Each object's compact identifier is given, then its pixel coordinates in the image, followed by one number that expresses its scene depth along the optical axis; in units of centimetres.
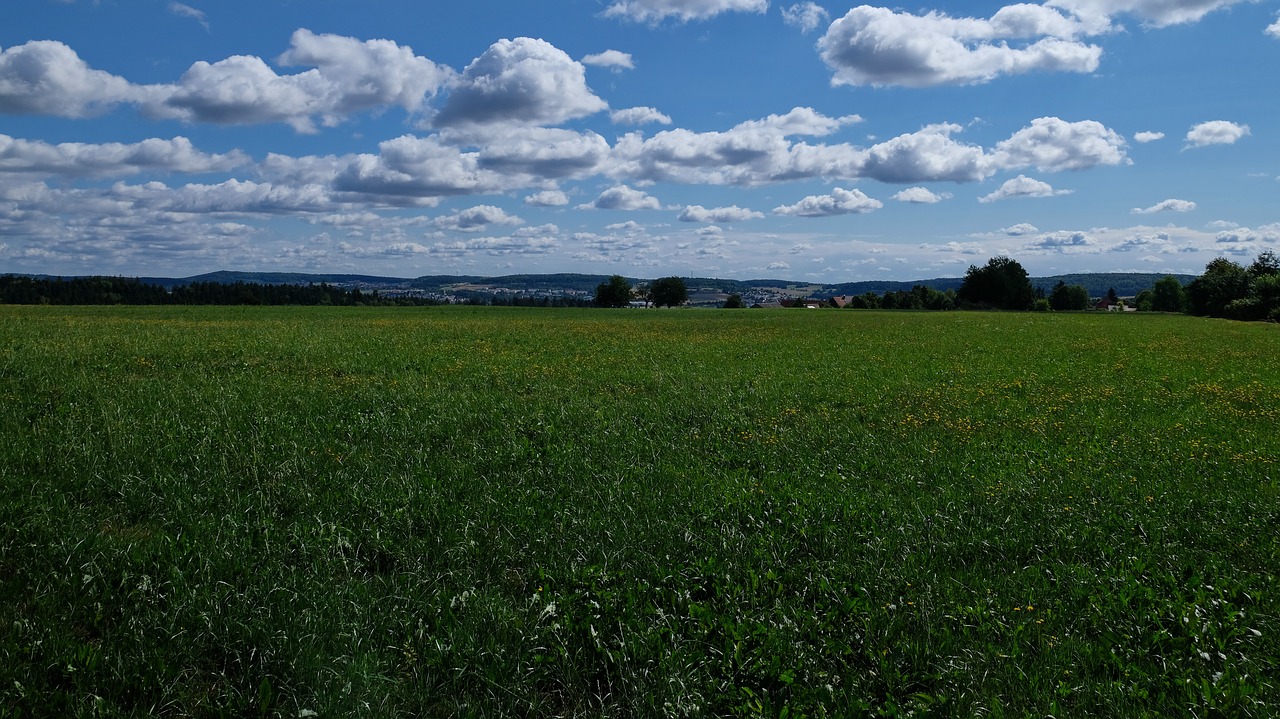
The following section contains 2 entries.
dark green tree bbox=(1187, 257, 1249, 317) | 8362
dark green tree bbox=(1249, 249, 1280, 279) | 8338
